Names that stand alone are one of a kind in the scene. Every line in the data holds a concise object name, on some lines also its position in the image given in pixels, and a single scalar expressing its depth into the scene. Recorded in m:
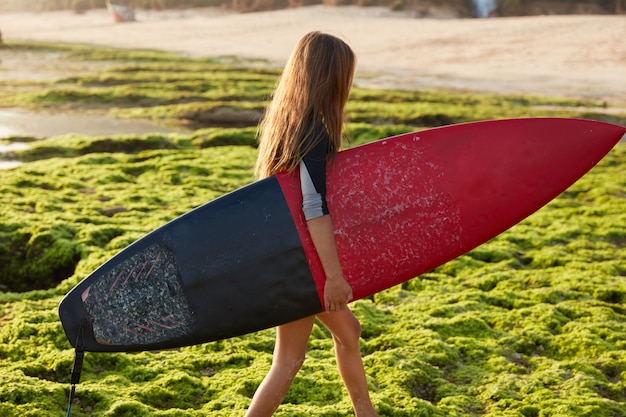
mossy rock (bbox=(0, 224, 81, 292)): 5.77
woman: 3.00
